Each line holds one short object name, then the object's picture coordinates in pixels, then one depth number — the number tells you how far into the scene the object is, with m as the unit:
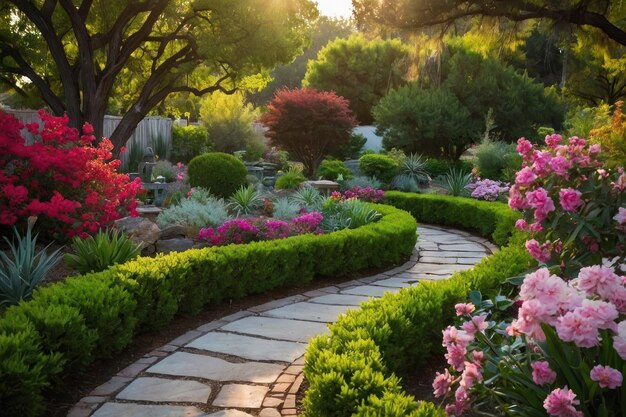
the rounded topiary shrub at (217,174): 11.51
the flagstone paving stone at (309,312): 5.29
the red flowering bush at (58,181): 6.37
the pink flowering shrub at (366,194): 12.72
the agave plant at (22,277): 4.82
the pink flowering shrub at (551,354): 2.13
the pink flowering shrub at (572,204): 3.53
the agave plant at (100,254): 5.54
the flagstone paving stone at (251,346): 4.28
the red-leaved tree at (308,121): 16.34
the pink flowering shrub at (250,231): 7.21
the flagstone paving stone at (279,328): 4.76
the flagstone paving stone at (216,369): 3.89
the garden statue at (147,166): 14.62
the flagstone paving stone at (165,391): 3.55
